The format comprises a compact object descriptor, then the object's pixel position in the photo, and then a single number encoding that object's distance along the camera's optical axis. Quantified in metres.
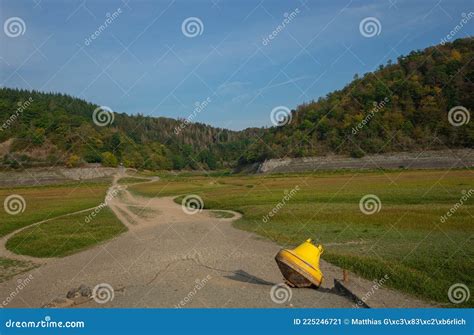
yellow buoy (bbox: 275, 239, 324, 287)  13.06
